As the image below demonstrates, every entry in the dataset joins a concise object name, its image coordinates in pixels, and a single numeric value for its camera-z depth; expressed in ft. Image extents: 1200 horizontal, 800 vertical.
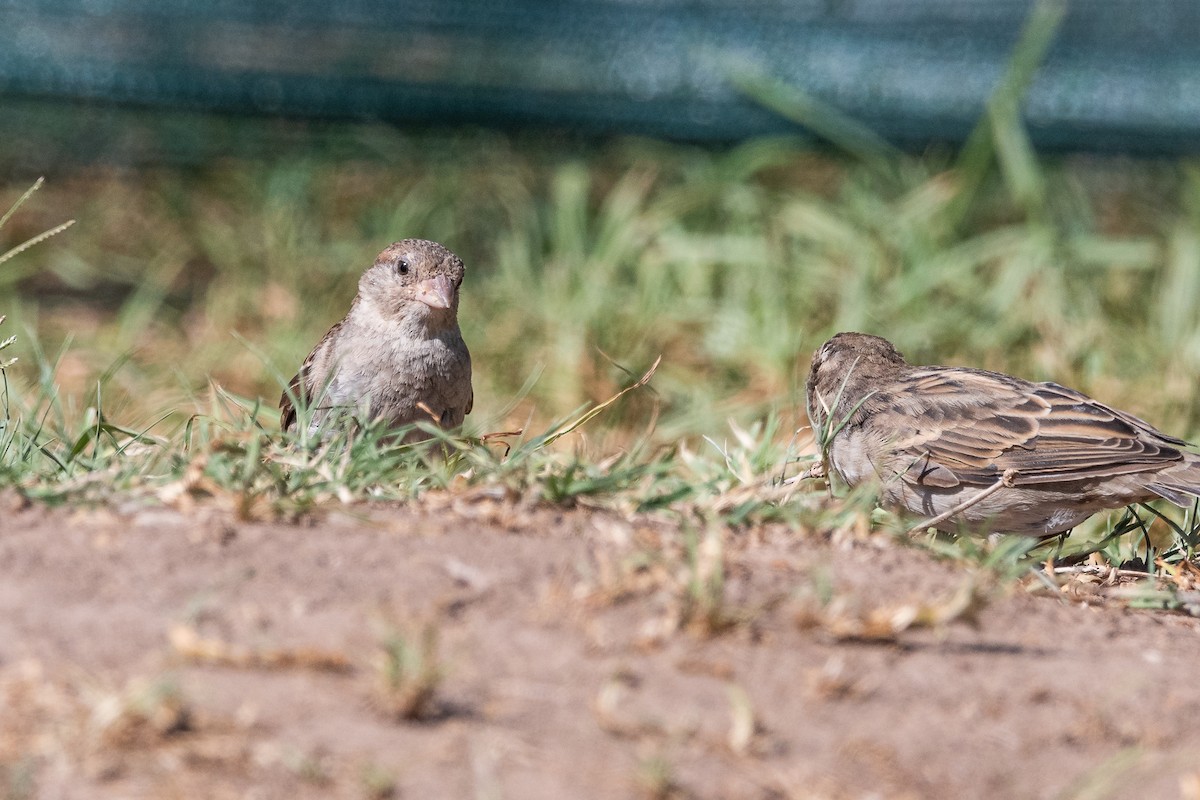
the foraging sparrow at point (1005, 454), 29.09
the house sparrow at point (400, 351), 30.68
